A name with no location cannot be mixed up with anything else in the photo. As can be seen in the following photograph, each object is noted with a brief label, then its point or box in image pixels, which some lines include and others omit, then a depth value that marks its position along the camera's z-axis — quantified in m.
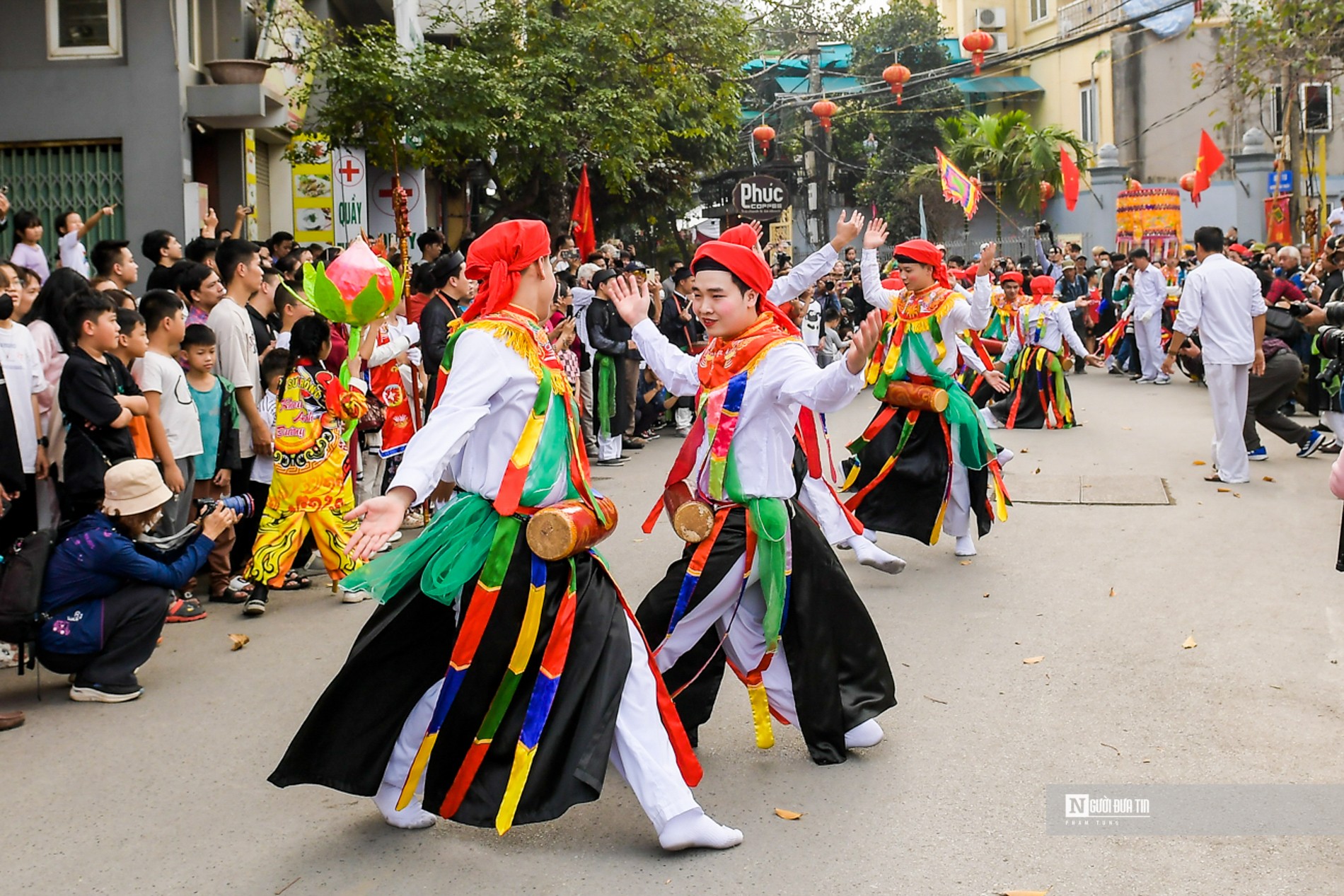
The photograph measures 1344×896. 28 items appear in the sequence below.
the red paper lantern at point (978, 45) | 23.06
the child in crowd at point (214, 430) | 7.27
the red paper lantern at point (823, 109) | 26.58
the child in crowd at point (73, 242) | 9.98
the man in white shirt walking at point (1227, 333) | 10.89
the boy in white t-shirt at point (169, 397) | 6.83
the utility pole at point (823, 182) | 38.41
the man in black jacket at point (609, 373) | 13.04
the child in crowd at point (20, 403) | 6.49
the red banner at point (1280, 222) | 25.37
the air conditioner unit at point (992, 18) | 42.91
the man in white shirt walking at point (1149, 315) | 20.20
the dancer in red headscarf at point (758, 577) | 4.65
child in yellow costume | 7.21
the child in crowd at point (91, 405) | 6.39
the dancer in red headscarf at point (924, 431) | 7.89
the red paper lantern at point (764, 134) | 26.84
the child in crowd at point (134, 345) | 6.70
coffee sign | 19.48
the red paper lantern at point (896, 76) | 24.00
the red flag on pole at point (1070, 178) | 27.03
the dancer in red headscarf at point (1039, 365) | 15.16
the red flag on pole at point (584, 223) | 18.31
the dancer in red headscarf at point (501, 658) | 3.80
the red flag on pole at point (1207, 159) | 23.33
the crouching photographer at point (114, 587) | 5.58
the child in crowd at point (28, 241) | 9.17
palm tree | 36.44
